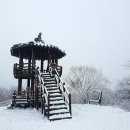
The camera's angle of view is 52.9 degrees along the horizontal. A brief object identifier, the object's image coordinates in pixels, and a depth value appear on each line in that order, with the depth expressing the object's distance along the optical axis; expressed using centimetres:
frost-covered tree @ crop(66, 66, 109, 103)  2750
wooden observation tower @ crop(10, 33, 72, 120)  1017
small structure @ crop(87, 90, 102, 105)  2678
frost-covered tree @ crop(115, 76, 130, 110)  1892
